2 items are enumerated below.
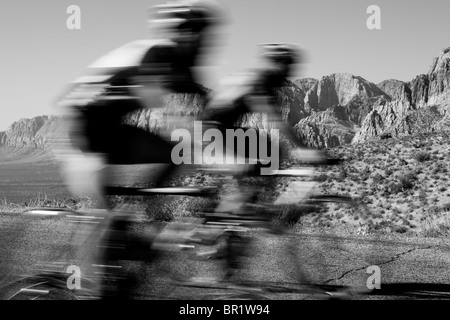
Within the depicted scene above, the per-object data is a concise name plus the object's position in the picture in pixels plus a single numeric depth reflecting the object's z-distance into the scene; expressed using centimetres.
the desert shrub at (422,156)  2679
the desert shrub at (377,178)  2477
